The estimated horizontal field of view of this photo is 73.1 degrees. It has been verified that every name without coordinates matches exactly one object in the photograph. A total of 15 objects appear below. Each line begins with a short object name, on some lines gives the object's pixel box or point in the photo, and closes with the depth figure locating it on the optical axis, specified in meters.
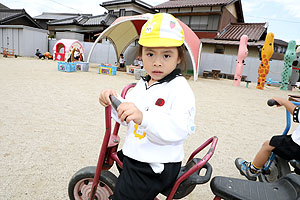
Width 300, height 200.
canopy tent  9.68
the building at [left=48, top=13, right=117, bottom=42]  18.47
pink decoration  9.85
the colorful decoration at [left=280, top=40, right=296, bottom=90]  9.07
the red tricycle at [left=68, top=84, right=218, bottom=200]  1.08
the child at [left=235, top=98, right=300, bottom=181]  1.64
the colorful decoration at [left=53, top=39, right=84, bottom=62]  13.45
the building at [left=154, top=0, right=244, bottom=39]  14.69
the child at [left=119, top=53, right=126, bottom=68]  13.84
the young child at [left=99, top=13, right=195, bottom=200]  1.02
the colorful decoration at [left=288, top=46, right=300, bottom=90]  9.21
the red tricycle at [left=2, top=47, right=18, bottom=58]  14.71
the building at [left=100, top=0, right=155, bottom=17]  17.70
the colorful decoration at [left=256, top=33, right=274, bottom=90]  8.98
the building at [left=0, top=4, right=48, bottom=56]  15.85
